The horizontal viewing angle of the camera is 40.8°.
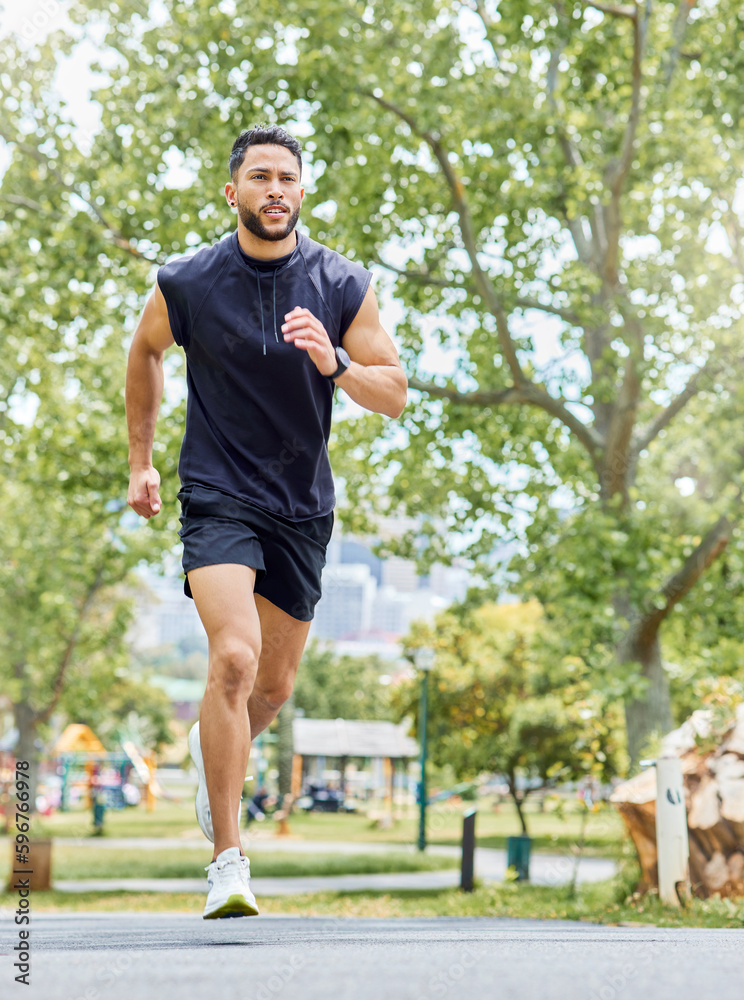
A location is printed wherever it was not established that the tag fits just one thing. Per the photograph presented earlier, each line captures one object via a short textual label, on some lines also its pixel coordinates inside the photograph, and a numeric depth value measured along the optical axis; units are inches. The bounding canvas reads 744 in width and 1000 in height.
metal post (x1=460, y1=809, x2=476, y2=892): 454.3
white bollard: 239.9
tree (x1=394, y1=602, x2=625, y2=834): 820.6
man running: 111.7
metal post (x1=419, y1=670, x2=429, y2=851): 698.8
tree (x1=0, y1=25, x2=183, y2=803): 451.5
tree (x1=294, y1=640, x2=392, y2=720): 1888.5
